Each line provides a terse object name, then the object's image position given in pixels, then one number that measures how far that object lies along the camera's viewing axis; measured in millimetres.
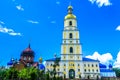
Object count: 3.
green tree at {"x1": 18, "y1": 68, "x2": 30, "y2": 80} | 20538
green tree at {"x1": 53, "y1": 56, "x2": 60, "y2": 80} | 27384
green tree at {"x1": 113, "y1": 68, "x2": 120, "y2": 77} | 39550
